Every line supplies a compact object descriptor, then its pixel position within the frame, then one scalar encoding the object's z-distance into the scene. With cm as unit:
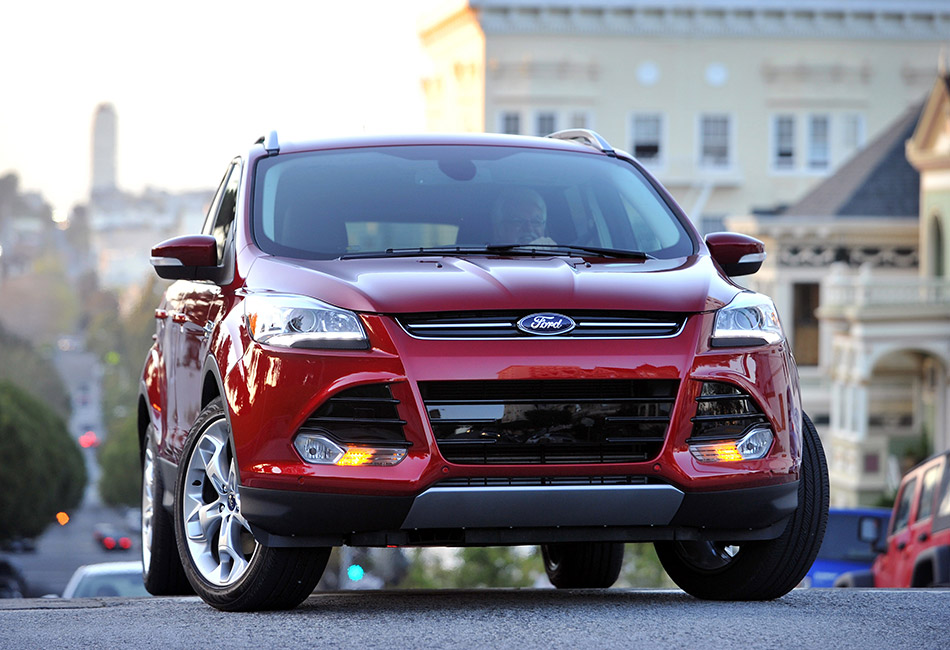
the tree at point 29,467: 5894
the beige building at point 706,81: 5922
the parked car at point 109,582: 2052
